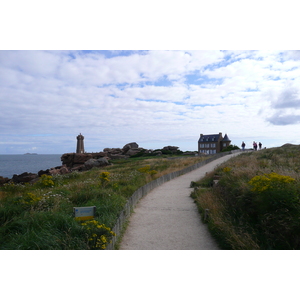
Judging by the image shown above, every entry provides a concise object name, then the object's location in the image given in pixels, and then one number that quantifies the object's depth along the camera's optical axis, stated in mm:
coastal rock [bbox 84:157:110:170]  37062
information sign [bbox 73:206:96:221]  7410
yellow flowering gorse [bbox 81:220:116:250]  5883
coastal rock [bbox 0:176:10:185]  28136
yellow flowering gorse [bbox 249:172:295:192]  7167
